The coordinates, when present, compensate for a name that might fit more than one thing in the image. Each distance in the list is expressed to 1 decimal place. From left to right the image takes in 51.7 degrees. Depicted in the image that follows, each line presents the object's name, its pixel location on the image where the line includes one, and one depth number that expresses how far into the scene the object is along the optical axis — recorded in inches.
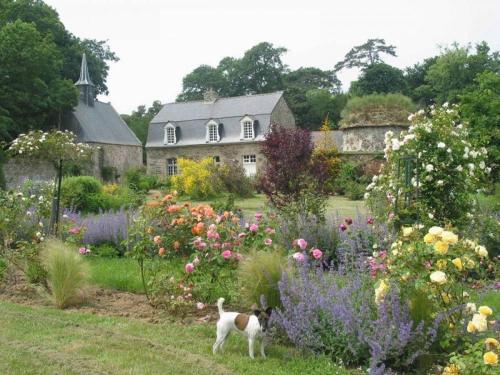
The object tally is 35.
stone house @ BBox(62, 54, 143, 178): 1194.0
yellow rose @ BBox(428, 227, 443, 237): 129.4
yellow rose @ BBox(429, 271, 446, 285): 122.1
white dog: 143.8
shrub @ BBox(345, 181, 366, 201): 813.2
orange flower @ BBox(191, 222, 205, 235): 203.3
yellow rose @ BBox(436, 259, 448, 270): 131.0
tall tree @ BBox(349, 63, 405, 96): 1654.8
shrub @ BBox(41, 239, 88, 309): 203.9
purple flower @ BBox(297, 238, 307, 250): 170.4
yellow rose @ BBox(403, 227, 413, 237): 151.0
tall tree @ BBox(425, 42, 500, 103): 1531.7
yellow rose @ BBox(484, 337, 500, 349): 106.6
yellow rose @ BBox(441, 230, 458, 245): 125.4
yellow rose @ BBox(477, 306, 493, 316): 112.8
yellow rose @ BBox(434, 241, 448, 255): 125.7
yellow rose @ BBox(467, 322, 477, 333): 111.2
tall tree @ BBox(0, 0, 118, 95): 1204.5
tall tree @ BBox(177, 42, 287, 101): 2095.2
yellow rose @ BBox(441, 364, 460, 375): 109.5
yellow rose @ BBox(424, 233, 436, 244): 130.0
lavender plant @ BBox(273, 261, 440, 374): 131.3
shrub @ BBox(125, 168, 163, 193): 1130.0
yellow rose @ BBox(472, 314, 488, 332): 110.1
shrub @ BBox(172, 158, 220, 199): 889.5
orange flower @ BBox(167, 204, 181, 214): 223.8
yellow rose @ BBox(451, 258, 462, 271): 126.2
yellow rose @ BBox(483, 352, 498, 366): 97.0
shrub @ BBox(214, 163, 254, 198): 906.1
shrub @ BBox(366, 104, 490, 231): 265.0
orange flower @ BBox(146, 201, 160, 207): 226.8
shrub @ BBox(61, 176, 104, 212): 552.6
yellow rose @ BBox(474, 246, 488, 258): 133.3
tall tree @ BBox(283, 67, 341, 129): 1769.2
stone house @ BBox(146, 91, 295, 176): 1240.8
